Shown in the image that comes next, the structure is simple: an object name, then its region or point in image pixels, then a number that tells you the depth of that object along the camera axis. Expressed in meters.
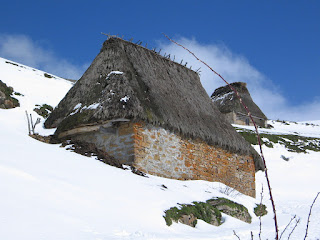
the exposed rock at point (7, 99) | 16.95
